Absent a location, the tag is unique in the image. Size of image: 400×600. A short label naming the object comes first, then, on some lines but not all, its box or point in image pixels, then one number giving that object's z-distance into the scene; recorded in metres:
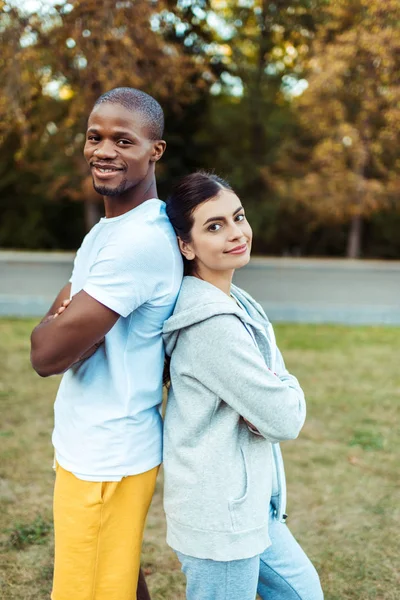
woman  1.81
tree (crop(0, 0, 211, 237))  6.61
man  1.89
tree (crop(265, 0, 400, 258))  20.77
